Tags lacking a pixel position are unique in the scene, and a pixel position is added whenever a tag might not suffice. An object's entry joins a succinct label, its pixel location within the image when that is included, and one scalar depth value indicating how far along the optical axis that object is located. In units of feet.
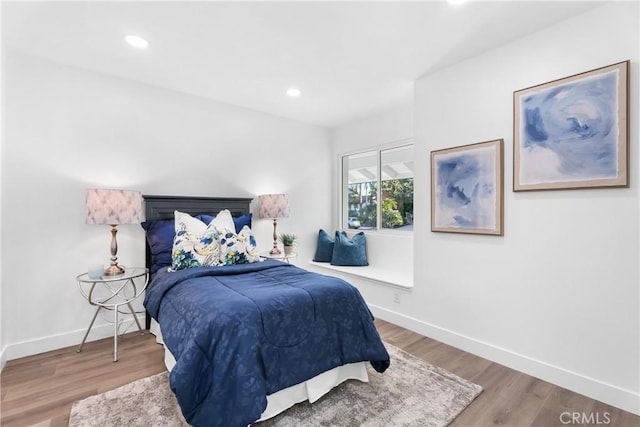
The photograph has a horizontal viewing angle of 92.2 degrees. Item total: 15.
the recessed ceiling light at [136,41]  7.43
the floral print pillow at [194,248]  8.50
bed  4.87
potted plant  13.08
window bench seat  10.76
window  12.82
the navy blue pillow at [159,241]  9.34
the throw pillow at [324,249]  14.32
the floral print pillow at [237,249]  9.00
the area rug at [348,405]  5.64
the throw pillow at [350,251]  13.43
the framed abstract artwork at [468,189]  7.95
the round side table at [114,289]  8.16
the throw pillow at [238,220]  10.16
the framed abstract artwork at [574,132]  6.12
